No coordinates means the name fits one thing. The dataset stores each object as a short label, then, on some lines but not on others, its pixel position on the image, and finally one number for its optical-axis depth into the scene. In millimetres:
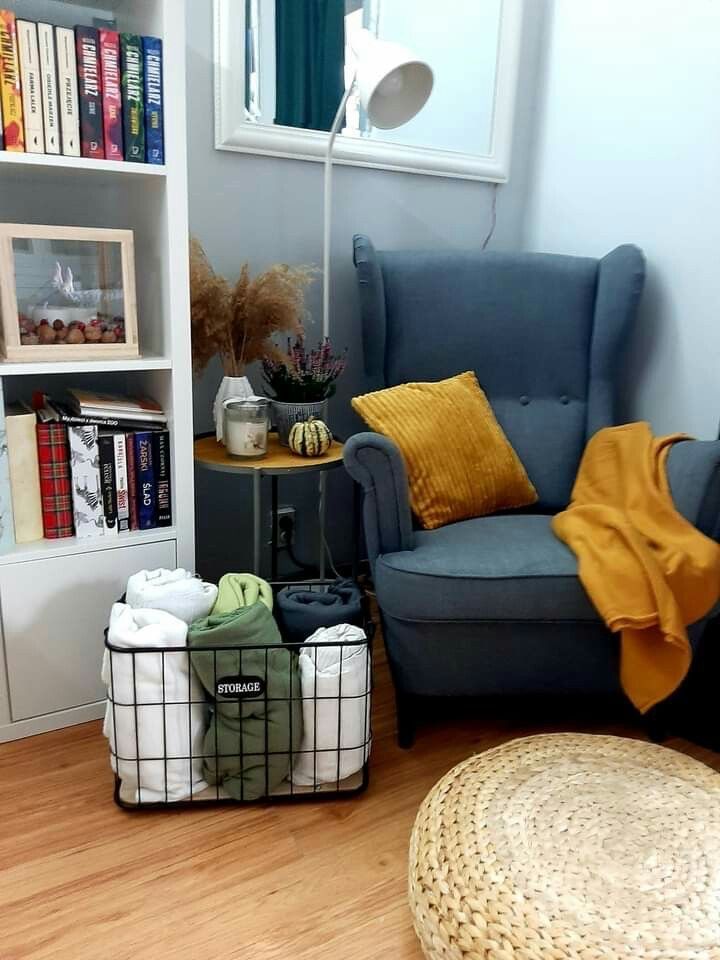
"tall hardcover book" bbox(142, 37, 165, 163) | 1382
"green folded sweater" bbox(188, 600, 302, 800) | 1344
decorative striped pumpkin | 1703
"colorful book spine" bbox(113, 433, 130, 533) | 1537
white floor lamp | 1570
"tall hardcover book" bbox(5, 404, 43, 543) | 1460
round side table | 1618
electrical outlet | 2174
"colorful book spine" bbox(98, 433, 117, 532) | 1521
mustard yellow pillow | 1679
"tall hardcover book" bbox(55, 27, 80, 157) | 1329
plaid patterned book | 1483
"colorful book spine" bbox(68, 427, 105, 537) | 1501
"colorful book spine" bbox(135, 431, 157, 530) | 1559
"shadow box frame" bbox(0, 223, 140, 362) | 1389
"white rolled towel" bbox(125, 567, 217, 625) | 1413
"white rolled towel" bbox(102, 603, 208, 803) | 1330
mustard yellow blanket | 1396
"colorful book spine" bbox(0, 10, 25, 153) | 1282
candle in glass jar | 1654
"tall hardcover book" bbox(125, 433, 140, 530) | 1547
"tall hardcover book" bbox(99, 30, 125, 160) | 1355
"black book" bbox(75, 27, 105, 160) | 1342
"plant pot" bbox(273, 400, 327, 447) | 1772
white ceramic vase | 1738
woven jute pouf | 951
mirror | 1850
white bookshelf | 1434
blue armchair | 1453
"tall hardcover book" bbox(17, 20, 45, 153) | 1298
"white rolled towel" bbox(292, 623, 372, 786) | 1391
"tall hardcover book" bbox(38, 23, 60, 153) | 1312
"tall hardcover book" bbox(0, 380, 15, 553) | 1444
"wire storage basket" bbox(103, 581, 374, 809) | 1340
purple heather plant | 1785
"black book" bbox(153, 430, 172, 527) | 1574
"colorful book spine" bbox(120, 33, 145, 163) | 1373
